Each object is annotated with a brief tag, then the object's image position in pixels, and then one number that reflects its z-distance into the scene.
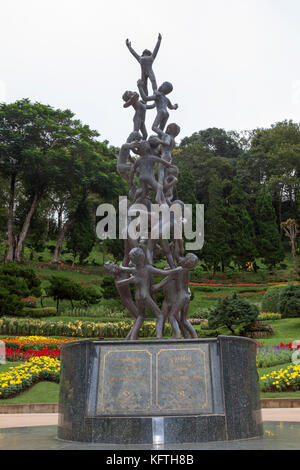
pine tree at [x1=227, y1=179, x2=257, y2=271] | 37.69
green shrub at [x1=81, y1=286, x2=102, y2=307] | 24.02
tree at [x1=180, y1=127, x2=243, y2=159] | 58.59
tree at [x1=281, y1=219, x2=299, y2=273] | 39.91
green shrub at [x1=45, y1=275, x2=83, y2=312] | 23.05
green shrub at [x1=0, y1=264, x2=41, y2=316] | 19.83
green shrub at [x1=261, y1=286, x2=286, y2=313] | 24.10
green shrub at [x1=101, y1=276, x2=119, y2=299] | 24.48
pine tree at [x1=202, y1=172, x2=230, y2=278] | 37.34
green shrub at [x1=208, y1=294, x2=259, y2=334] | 18.42
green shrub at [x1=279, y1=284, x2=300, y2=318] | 21.34
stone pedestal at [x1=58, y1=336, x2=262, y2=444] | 4.46
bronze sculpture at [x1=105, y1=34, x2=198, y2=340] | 6.50
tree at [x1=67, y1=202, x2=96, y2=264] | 38.94
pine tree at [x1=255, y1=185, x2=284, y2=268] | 38.09
